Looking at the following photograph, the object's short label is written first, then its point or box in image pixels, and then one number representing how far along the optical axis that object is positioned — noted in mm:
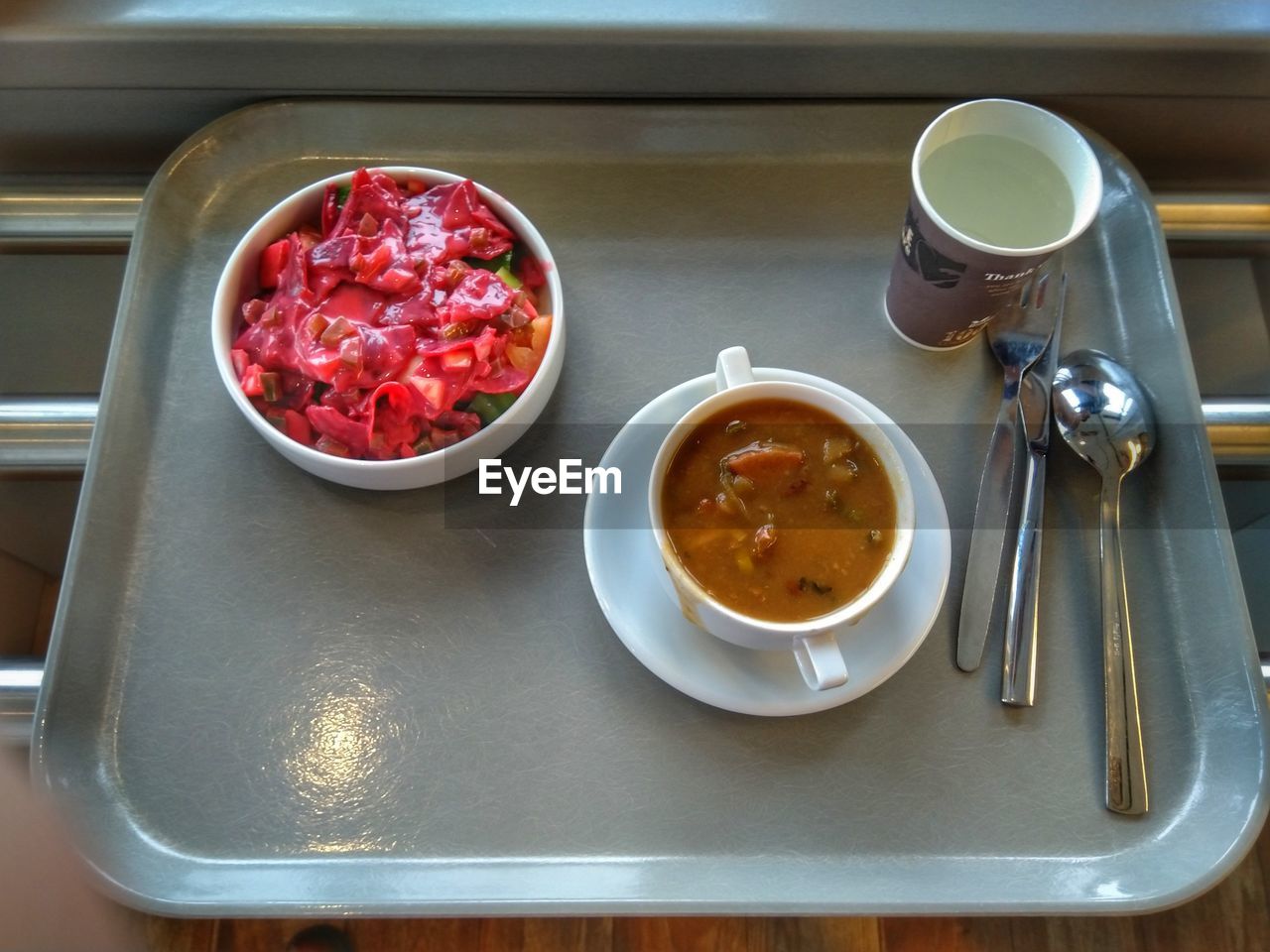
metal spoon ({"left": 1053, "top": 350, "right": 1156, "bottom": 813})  830
